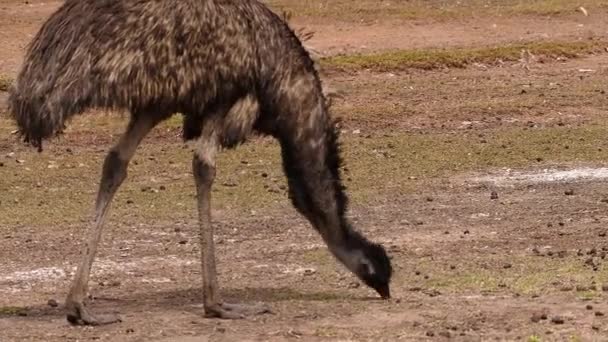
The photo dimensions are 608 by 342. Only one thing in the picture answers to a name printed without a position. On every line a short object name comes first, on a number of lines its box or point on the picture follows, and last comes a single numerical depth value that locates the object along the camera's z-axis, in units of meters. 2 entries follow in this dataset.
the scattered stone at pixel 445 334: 16.45
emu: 16.67
